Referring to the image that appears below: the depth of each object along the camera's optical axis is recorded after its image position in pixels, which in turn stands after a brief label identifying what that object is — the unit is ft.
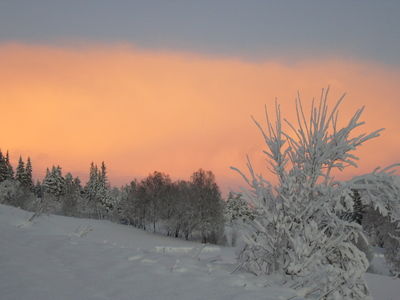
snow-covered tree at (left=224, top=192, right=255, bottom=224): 241.26
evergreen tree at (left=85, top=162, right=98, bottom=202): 288.71
